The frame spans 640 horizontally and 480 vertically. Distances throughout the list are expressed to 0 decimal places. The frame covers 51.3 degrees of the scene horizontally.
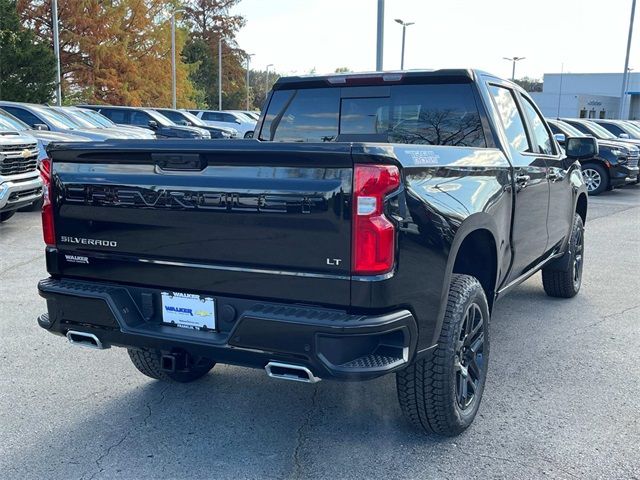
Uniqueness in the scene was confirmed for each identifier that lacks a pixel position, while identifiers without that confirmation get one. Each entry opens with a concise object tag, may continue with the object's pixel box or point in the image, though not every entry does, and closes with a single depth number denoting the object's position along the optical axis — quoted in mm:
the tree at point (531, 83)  95675
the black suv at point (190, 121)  24203
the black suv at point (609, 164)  14992
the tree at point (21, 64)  27625
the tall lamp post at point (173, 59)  37444
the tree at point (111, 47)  37375
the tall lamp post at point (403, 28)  31564
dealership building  63812
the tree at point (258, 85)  82938
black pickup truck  2760
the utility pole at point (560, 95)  64938
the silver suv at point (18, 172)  8891
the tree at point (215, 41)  63625
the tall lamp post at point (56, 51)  26498
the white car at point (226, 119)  27438
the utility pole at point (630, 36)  34122
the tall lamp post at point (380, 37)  16797
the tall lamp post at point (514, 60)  63669
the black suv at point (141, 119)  21016
